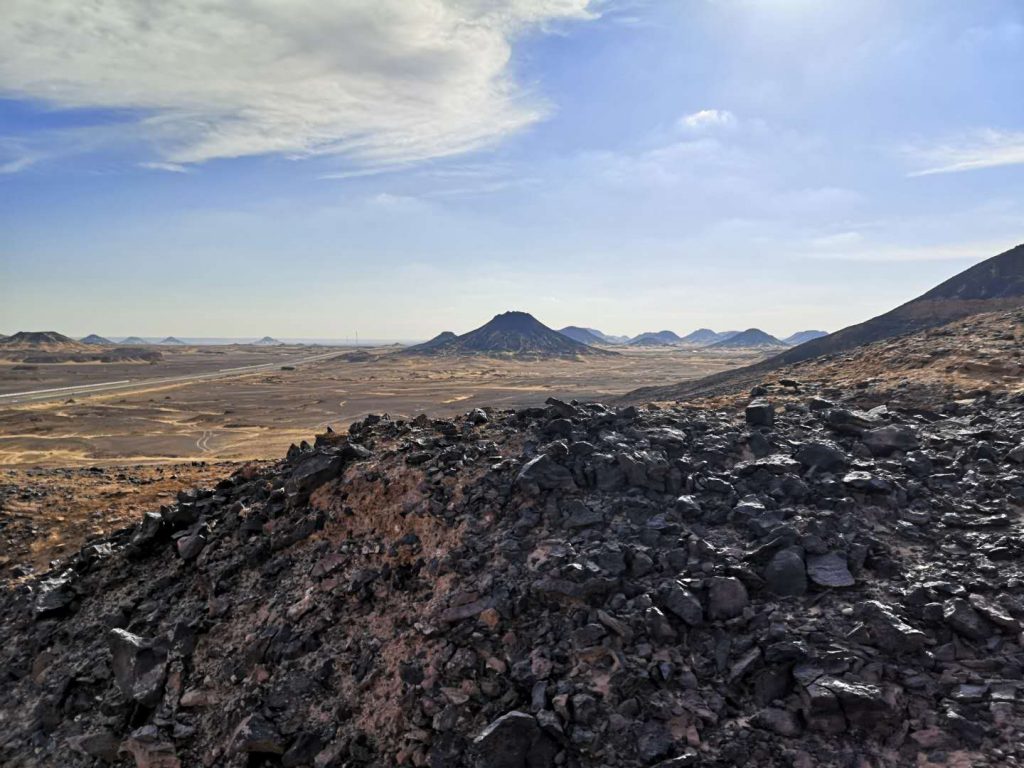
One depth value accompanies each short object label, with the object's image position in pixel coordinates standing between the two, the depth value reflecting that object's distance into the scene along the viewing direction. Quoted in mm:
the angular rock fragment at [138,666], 7961
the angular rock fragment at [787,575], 7199
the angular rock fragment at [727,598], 6977
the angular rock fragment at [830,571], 7160
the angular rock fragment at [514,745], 5867
